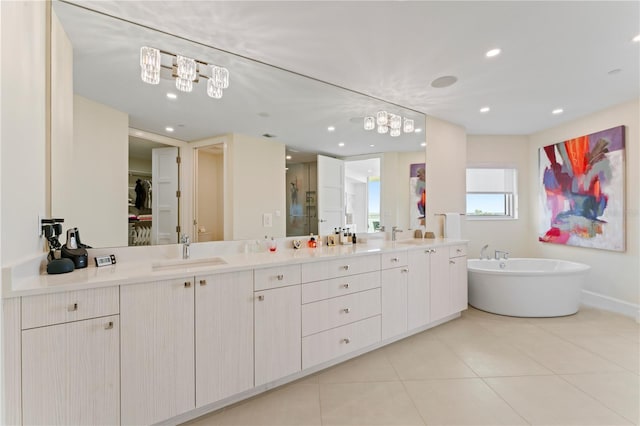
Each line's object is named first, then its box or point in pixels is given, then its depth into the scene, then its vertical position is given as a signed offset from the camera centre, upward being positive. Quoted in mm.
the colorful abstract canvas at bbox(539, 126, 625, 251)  3373 +290
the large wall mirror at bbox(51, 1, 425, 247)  1712 +552
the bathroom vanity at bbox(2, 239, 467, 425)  1221 -662
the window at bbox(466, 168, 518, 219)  4641 +330
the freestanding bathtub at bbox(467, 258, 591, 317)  3238 -946
